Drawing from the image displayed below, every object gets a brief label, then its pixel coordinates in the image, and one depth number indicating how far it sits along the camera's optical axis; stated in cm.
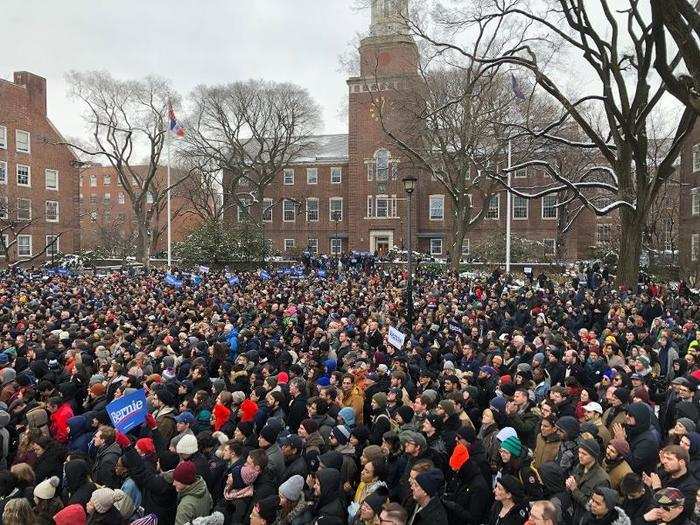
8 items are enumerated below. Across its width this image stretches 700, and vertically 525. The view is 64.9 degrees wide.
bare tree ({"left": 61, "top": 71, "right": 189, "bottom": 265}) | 4056
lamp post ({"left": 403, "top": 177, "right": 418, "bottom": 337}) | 1460
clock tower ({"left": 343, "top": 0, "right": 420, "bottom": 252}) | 4850
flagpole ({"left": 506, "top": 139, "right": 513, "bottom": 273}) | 2956
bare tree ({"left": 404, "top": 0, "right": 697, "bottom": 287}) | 1797
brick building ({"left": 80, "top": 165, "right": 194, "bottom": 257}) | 5434
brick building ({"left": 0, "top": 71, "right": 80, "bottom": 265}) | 4209
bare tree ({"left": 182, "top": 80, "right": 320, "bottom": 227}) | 4859
